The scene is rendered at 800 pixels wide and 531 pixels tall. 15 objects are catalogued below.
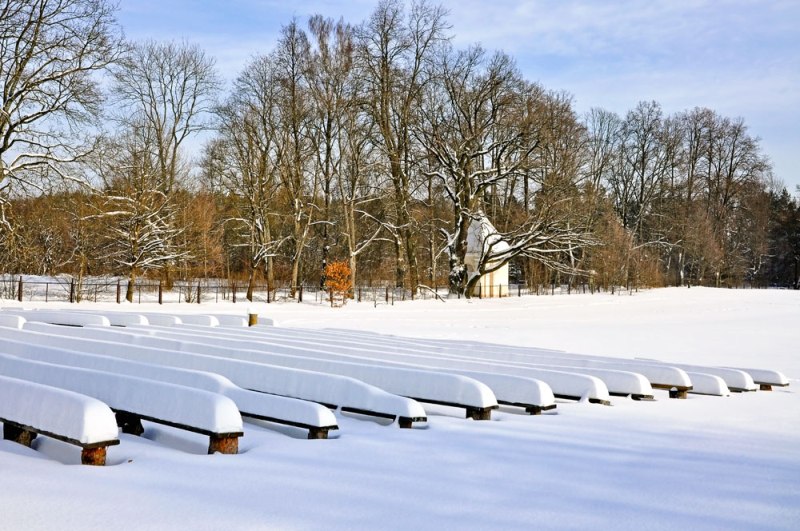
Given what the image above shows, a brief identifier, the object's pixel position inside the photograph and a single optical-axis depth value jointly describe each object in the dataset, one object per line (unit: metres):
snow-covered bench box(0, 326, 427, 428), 7.18
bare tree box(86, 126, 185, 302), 35.06
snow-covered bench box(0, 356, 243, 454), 5.77
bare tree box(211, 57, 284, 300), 43.34
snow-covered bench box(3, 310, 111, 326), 14.74
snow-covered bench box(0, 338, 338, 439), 6.48
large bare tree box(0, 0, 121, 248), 28.42
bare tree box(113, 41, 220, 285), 44.72
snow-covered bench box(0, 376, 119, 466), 5.17
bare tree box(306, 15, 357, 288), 42.06
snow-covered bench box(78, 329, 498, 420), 7.75
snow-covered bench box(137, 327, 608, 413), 8.34
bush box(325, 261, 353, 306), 35.41
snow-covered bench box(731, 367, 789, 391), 11.78
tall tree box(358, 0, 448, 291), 42.84
